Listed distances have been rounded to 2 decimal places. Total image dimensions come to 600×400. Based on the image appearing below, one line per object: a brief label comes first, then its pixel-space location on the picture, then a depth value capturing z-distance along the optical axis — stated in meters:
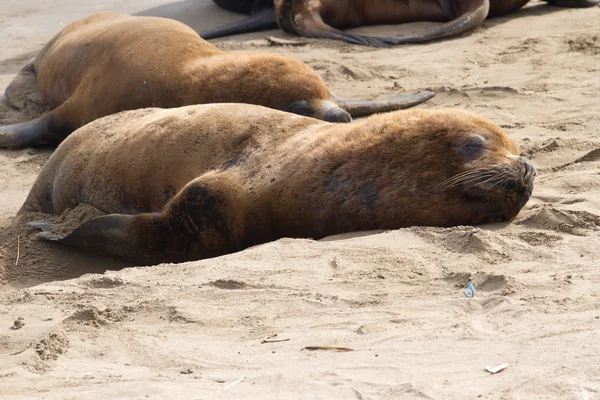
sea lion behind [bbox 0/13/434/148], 14.88
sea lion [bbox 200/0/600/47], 22.77
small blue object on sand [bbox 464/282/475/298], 7.44
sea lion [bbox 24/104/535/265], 9.41
